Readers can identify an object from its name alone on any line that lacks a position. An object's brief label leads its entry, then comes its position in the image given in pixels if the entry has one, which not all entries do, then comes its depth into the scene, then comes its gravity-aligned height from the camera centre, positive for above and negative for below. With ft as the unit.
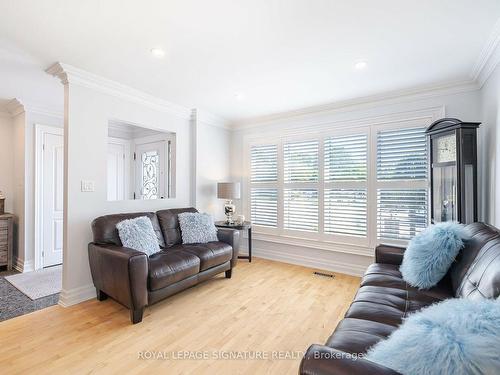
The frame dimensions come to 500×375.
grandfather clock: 7.82 +0.63
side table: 13.34 -2.01
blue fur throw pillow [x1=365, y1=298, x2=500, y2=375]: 2.51 -1.63
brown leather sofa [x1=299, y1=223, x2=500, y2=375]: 3.06 -2.37
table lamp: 13.83 -0.29
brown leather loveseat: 7.58 -2.51
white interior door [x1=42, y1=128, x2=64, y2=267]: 12.78 -0.54
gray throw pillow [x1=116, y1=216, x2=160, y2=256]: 8.81 -1.66
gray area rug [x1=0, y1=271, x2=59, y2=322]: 8.29 -3.98
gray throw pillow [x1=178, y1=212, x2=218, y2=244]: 10.99 -1.75
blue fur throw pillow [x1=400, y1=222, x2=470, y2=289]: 6.10 -1.60
